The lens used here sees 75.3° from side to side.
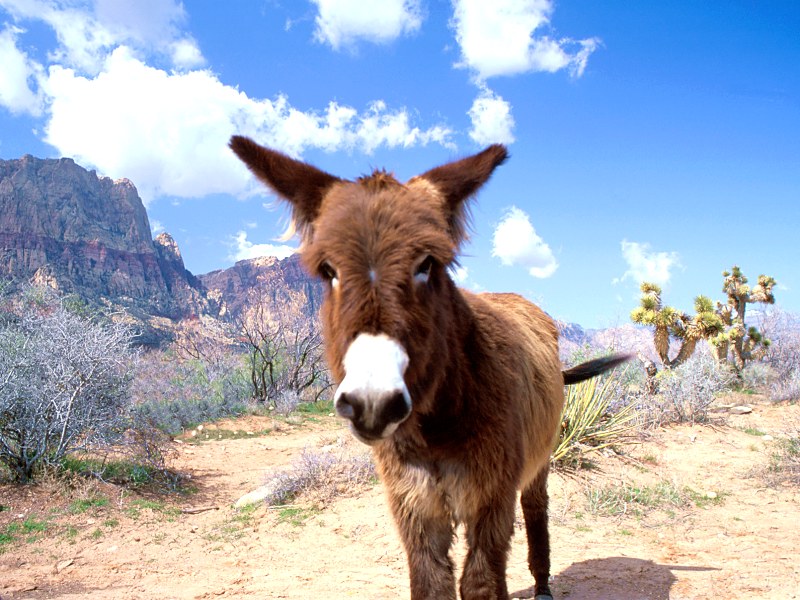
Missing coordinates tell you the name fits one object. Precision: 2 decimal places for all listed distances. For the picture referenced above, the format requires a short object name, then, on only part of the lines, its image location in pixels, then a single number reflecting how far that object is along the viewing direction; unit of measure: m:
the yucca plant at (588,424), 8.35
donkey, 1.96
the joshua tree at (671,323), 16.22
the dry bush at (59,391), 7.86
